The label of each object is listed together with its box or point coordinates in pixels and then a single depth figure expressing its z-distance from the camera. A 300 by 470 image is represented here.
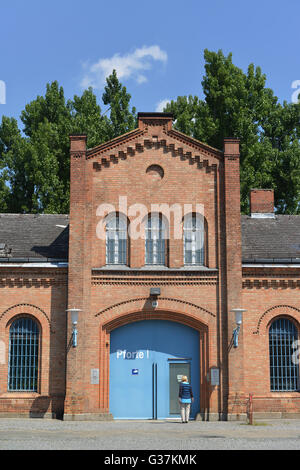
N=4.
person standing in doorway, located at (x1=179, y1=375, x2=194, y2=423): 19.47
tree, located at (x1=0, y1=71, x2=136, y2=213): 37.56
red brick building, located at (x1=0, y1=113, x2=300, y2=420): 20.73
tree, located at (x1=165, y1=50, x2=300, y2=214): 37.47
